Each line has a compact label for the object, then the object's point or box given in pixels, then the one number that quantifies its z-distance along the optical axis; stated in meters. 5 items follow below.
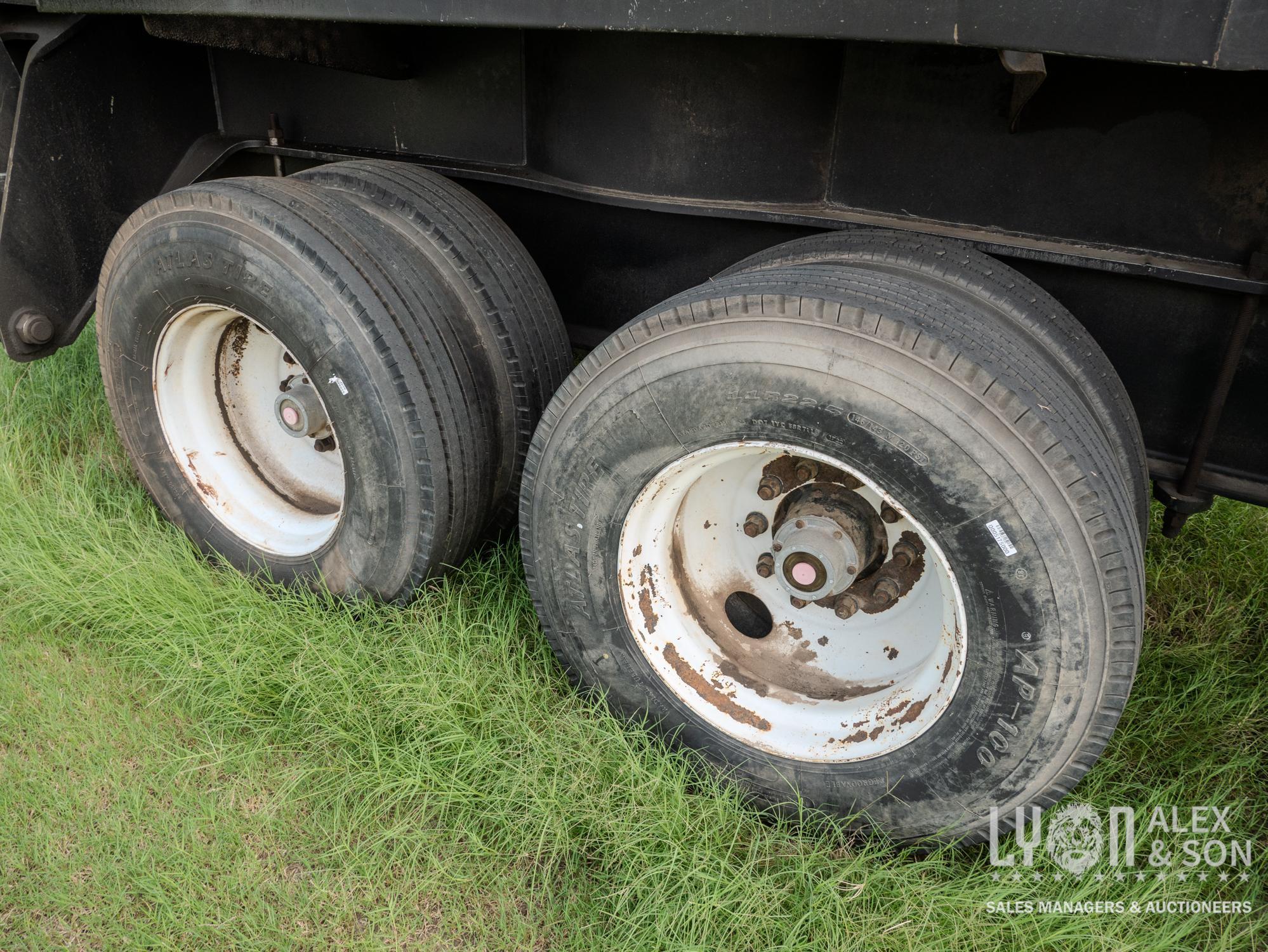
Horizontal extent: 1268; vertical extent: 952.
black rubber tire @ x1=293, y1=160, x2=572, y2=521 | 2.44
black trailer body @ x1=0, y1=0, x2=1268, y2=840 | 1.70
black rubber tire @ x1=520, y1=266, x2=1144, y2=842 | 1.66
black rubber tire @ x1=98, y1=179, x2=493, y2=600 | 2.24
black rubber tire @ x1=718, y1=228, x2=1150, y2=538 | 1.95
